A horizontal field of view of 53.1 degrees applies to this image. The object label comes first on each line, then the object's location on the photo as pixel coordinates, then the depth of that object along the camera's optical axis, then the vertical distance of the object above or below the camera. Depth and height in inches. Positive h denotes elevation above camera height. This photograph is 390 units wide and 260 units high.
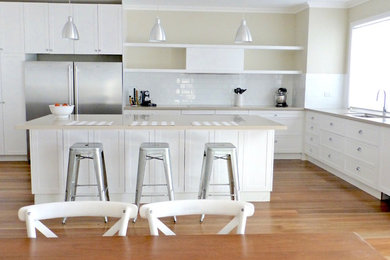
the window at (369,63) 215.6 +16.5
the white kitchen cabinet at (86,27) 238.3 +35.7
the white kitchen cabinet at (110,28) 239.9 +35.6
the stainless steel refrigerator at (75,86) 234.1 -0.5
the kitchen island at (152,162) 154.3 -27.2
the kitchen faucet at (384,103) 201.8 -6.2
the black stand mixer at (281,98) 263.0 -5.9
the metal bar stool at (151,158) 139.7 -26.8
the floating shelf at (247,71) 249.8 +10.9
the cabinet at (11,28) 234.1 +33.9
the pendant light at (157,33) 159.5 +21.9
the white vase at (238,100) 263.0 -8.2
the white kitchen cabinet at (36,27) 235.1 +34.7
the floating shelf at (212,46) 248.2 +26.9
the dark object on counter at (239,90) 261.6 -1.1
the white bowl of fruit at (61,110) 161.9 -10.4
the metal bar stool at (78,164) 139.3 -28.2
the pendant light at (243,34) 159.4 +22.1
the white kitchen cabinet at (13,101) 237.6 -10.3
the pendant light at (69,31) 155.0 +21.5
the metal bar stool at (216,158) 141.6 -27.6
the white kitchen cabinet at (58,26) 236.5 +35.7
